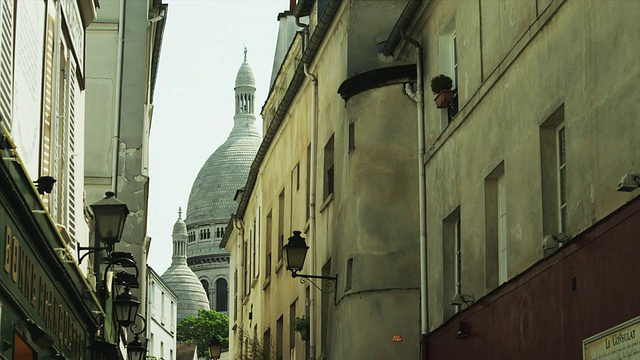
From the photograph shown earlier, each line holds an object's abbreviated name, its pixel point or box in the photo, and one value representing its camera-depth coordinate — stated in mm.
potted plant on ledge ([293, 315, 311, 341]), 27578
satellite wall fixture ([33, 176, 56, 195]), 13008
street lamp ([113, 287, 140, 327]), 20703
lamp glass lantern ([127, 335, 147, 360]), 23219
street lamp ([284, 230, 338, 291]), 22391
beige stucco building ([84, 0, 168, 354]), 28672
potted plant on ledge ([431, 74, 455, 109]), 19438
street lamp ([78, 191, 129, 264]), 15961
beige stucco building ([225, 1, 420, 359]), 22297
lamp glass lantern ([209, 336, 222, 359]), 37438
